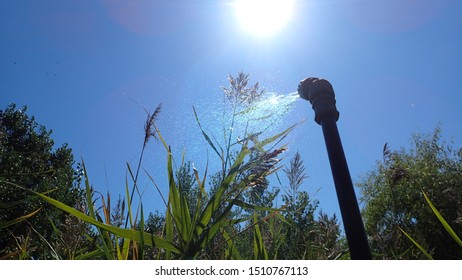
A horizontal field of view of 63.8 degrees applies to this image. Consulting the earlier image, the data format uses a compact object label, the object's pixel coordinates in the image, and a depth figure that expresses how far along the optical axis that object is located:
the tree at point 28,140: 7.17
